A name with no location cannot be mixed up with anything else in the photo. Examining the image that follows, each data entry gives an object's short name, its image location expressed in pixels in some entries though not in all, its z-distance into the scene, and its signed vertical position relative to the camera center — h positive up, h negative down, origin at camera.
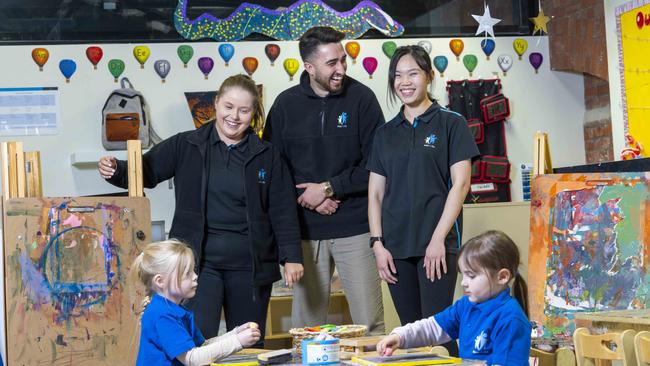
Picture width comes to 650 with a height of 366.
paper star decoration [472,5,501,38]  5.68 +1.10
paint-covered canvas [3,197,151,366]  3.76 -0.23
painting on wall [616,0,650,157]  4.76 +0.66
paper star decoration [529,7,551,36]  5.83 +1.11
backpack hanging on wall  5.33 +0.57
